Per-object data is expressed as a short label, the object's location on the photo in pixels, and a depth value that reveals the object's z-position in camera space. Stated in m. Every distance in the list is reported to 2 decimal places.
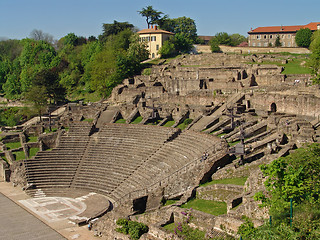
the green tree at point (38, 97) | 60.28
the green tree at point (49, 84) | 63.47
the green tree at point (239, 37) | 127.04
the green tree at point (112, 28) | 87.25
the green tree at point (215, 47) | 76.88
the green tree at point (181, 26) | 87.88
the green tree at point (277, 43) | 77.94
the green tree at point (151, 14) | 85.25
